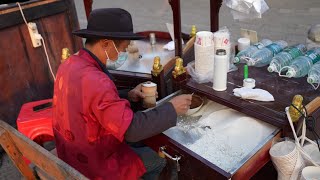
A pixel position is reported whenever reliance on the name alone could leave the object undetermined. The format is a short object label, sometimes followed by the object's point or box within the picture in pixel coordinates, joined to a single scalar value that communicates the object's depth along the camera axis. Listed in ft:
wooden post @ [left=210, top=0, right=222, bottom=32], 6.88
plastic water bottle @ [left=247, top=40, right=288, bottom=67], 6.06
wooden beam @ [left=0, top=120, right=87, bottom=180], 3.53
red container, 7.14
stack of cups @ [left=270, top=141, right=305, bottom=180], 4.01
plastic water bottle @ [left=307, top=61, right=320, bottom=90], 5.14
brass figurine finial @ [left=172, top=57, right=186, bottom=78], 5.74
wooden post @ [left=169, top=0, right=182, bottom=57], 5.99
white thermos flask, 4.97
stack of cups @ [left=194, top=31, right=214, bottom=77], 5.36
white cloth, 4.82
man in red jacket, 4.20
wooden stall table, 4.01
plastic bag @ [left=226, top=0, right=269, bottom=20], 5.54
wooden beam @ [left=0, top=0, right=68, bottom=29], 8.71
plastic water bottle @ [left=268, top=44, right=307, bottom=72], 5.73
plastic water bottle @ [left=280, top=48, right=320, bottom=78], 5.44
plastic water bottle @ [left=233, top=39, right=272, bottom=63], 6.26
